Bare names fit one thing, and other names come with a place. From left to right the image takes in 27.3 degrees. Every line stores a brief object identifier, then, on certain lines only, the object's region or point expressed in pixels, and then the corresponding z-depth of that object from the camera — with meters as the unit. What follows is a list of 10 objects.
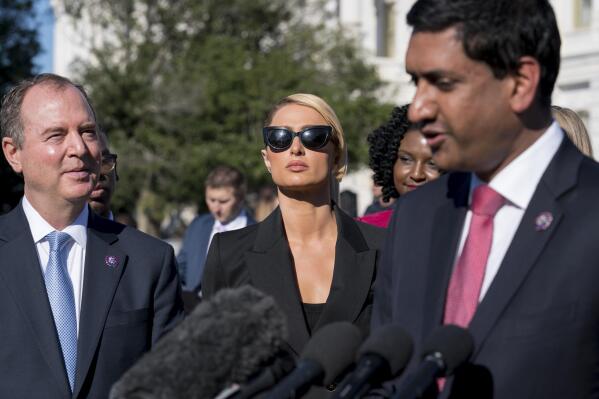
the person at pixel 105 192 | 7.21
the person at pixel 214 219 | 11.59
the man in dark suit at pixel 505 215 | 3.24
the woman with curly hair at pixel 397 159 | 6.36
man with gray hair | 4.88
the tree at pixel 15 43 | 34.62
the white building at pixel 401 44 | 36.69
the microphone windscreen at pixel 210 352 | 2.79
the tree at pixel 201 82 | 38.19
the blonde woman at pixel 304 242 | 5.61
